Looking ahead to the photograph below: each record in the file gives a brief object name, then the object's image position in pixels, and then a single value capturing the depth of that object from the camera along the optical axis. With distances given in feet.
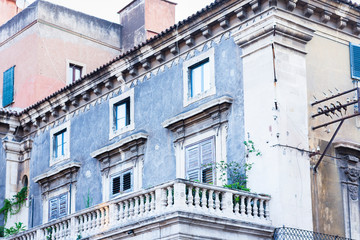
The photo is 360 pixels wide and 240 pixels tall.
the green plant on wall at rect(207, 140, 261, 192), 67.21
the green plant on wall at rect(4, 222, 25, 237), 91.91
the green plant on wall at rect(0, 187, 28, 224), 96.58
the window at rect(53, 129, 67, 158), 93.51
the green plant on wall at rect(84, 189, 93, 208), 85.81
